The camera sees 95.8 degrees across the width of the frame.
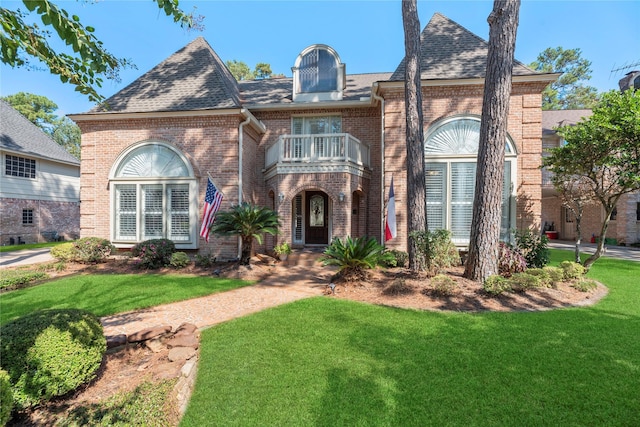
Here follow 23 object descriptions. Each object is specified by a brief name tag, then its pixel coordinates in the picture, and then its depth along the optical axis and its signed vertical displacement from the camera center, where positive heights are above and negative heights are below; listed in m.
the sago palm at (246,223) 8.80 -0.25
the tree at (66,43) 2.10 +1.43
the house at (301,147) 9.46 +2.45
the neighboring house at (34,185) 15.58 +1.70
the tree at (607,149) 6.65 +1.69
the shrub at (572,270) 6.90 -1.31
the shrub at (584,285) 6.37 -1.54
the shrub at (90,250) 9.70 -1.20
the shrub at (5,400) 2.14 -1.41
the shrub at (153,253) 9.24 -1.24
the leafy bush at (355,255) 6.91 -0.96
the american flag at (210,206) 8.44 +0.26
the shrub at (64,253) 9.68 -1.30
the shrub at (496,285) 5.78 -1.41
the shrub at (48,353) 2.60 -1.35
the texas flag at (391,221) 8.16 -0.16
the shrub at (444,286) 5.89 -1.45
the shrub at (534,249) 7.91 -0.92
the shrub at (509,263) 7.11 -1.16
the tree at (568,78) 28.75 +13.85
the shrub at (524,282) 6.07 -1.40
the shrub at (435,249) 7.09 -0.82
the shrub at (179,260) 9.27 -1.46
